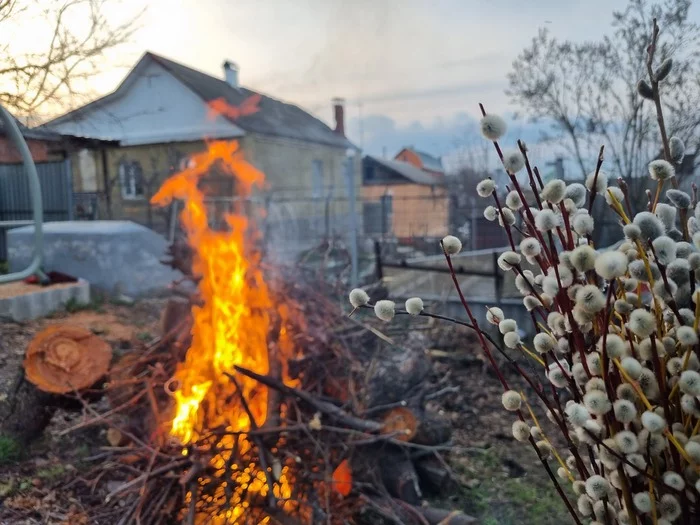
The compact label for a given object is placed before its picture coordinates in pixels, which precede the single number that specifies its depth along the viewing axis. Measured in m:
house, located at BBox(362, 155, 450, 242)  11.53
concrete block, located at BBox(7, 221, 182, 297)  4.59
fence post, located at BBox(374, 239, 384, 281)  5.93
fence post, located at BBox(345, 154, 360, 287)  6.19
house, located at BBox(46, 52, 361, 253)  7.45
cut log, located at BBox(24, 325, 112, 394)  2.70
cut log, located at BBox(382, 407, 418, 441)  2.80
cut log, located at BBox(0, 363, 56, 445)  2.59
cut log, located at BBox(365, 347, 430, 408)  2.90
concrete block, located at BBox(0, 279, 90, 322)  2.85
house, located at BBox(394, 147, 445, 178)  17.21
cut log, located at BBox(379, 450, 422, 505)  2.69
